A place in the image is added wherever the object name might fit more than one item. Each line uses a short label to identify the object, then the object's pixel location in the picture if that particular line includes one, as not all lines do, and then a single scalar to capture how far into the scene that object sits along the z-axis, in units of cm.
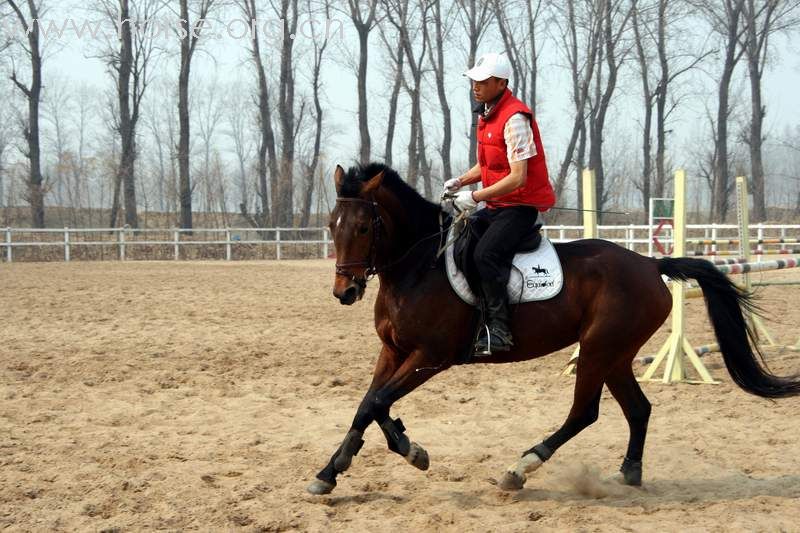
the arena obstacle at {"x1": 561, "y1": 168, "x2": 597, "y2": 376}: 855
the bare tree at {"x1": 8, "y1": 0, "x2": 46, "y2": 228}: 3462
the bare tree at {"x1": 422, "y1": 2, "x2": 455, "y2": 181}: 3791
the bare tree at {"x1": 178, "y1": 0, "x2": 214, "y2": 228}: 3572
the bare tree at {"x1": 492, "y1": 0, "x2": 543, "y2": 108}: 3831
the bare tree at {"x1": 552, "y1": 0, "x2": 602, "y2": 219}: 3747
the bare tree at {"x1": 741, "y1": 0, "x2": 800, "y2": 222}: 3725
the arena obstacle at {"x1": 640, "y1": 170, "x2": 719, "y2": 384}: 838
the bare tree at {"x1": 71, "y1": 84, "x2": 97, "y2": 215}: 4659
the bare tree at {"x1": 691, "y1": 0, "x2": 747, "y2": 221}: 3722
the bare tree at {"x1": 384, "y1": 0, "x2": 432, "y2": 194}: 3675
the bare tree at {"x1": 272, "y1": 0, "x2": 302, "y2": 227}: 3816
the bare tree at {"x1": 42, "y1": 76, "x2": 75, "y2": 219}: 4294
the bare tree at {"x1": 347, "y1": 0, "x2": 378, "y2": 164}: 3684
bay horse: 509
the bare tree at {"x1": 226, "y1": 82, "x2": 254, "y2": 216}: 6500
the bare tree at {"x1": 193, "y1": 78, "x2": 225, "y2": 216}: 4909
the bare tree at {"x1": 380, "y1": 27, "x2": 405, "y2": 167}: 3803
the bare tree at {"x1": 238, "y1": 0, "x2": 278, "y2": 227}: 3912
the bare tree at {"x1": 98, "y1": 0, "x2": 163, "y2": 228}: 3559
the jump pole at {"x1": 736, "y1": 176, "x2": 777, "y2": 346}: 942
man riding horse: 523
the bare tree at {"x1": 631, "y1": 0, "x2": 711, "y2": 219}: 3712
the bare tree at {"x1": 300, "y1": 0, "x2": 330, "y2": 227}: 4031
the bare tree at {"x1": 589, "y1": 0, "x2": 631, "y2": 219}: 3684
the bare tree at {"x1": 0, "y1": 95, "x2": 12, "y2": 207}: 4453
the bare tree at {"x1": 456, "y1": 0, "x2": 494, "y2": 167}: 3784
